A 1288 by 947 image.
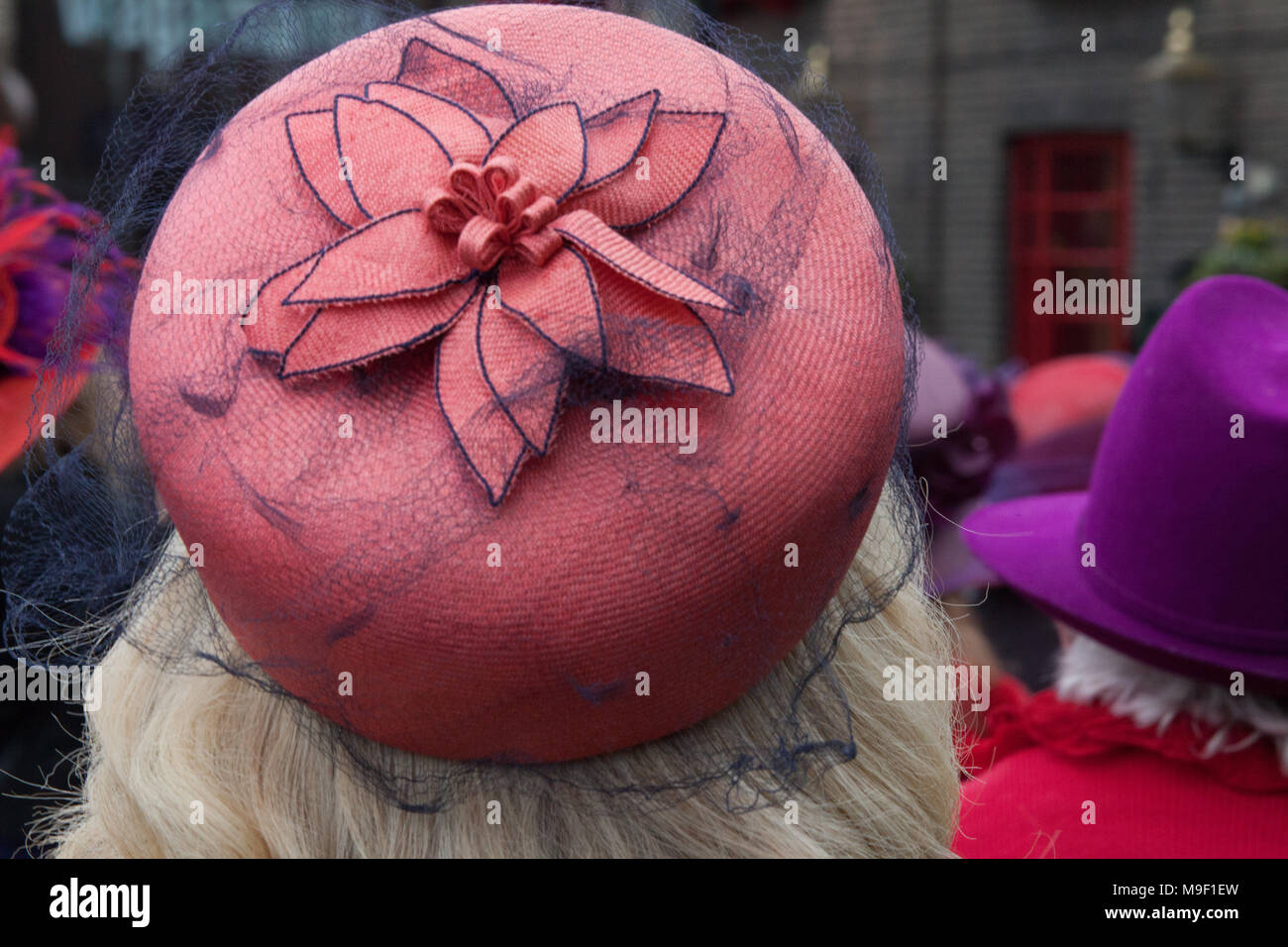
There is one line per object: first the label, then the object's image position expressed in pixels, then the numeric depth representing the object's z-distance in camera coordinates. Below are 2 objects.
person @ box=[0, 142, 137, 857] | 2.42
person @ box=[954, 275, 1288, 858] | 1.79
